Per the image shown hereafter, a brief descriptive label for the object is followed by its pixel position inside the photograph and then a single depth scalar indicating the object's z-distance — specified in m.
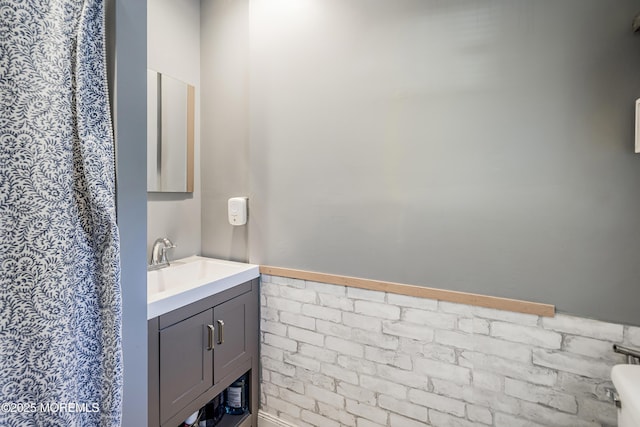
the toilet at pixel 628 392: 0.86
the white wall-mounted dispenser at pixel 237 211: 1.91
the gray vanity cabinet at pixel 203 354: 1.32
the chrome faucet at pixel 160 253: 1.82
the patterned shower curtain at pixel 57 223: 0.83
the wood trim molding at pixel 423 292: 1.27
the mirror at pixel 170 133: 1.83
